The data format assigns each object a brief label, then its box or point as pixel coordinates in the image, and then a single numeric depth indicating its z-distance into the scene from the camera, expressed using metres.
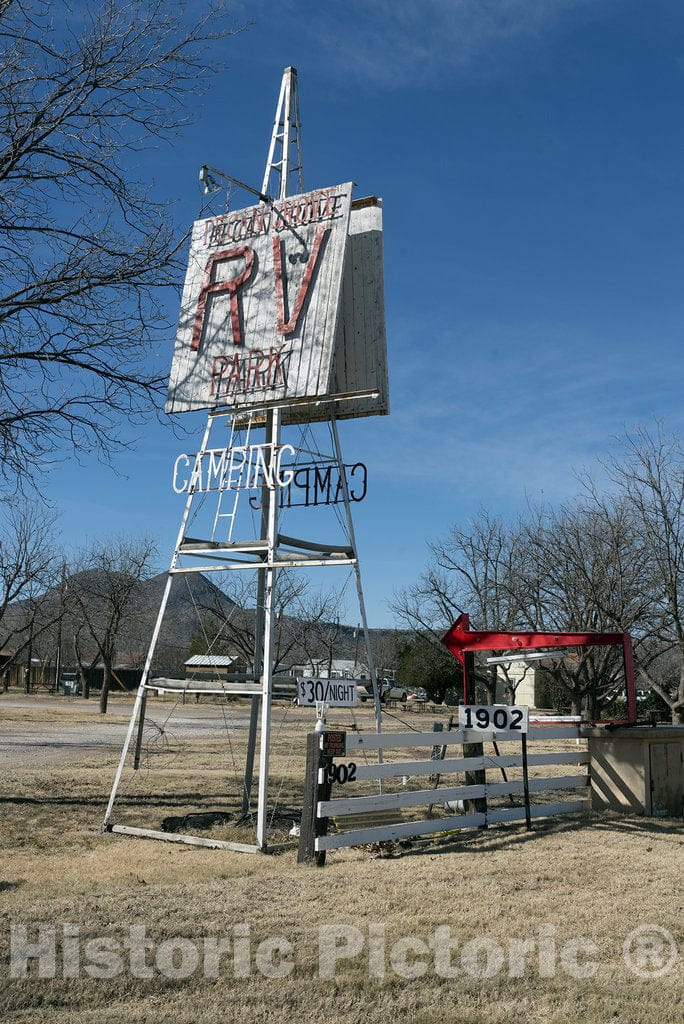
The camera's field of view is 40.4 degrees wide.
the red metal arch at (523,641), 11.87
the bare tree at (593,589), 21.95
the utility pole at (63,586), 40.16
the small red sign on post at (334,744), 8.88
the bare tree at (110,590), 37.91
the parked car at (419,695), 58.66
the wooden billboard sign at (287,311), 10.93
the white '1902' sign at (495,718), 10.71
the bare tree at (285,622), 37.18
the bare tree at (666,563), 18.44
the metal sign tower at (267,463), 10.58
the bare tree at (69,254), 9.14
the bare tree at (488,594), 25.69
